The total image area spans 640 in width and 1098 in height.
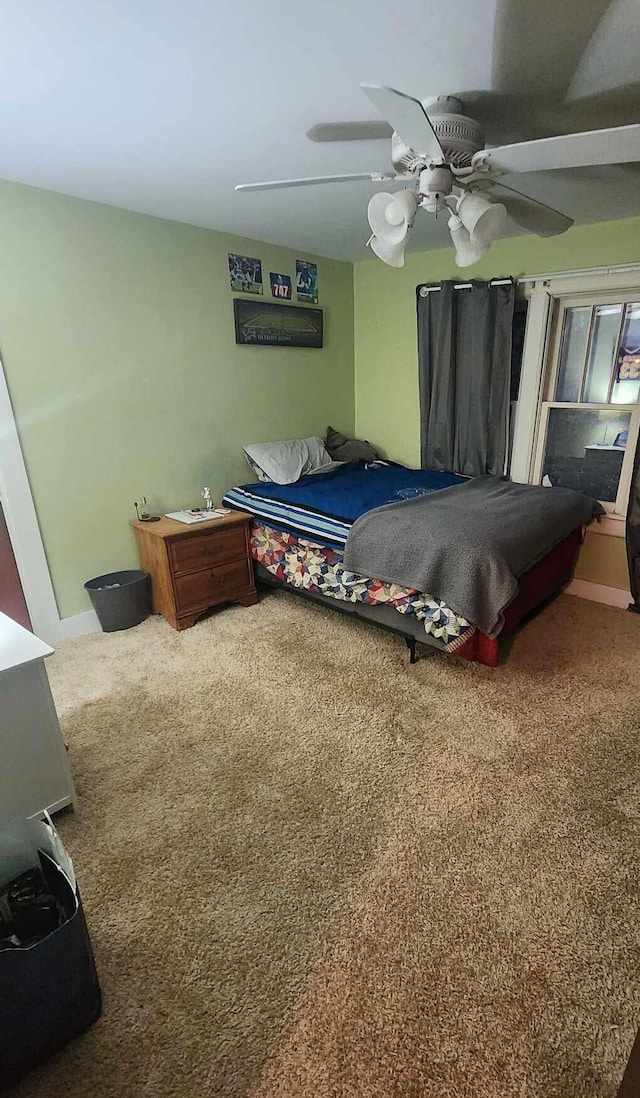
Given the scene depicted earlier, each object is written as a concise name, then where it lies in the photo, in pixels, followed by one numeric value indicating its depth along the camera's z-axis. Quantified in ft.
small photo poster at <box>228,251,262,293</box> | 10.46
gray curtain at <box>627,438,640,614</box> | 9.58
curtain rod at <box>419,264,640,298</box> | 9.24
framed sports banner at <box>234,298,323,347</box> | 10.81
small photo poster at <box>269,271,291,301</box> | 11.28
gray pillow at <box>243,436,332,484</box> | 11.06
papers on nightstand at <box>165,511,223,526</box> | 9.64
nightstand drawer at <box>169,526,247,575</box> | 9.18
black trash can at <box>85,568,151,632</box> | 9.25
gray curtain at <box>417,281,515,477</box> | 10.61
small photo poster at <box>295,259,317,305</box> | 11.75
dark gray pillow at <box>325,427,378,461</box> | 12.73
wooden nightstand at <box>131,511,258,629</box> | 9.14
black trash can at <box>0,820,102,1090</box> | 3.22
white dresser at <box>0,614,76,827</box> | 4.74
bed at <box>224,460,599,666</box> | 7.79
